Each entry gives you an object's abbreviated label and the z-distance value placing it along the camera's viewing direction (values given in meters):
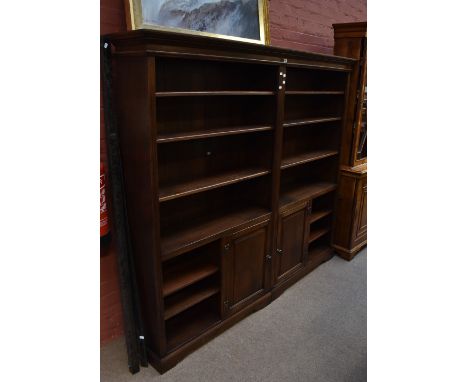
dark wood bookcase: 1.87
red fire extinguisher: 1.98
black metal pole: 1.86
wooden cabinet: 3.08
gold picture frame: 1.91
